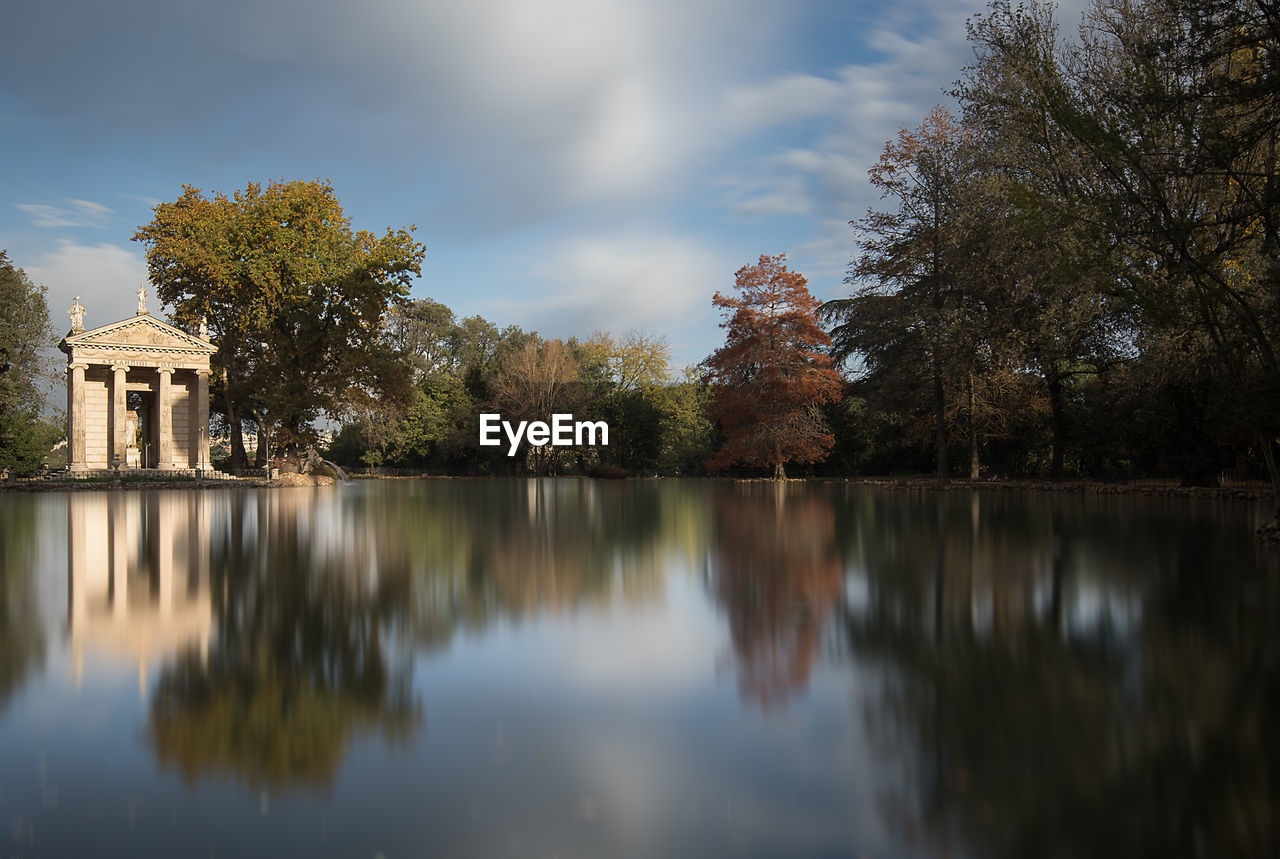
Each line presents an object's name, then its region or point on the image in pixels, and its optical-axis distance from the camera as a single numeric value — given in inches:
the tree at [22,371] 1239.5
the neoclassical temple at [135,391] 1311.5
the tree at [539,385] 1897.6
